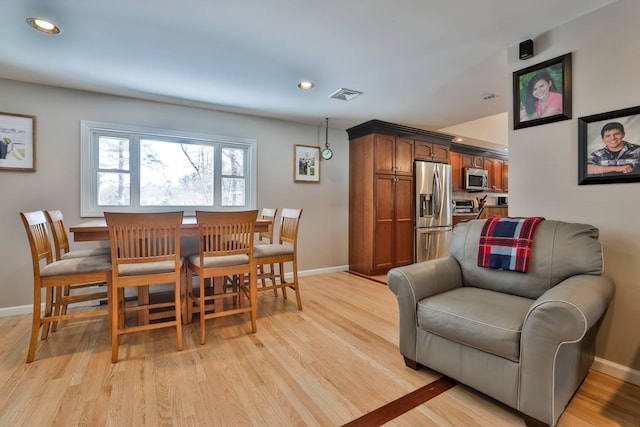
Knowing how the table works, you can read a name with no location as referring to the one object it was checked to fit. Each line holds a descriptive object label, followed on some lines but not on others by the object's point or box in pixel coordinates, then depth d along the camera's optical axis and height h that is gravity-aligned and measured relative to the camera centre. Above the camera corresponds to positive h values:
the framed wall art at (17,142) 2.79 +0.68
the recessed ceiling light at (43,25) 1.92 +1.26
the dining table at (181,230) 2.21 -0.17
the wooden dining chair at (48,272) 1.97 -0.41
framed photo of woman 2.00 +0.87
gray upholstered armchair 1.32 -0.53
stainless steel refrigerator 4.70 +0.06
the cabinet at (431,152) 4.76 +1.04
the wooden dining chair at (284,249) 2.86 -0.36
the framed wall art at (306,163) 4.30 +0.75
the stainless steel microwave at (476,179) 5.79 +0.70
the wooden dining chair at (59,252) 2.43 -0.36
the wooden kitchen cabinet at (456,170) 5.75 +0.85
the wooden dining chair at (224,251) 2.29 -0.31
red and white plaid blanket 1.85 -0.19
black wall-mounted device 2.13 +1.21
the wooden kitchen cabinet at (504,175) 6.65 +0.88
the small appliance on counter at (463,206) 5.83 +0.15
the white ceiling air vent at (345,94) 3.10 +1.30
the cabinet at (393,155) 4.30 +0.89
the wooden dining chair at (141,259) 2.00 -0.33
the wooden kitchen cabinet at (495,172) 6.36 +0.91
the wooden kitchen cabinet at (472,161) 5.93 +1.08
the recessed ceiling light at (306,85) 2.88 +1.29
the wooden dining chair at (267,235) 3.20 -0.29
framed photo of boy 1.74 +0.42
